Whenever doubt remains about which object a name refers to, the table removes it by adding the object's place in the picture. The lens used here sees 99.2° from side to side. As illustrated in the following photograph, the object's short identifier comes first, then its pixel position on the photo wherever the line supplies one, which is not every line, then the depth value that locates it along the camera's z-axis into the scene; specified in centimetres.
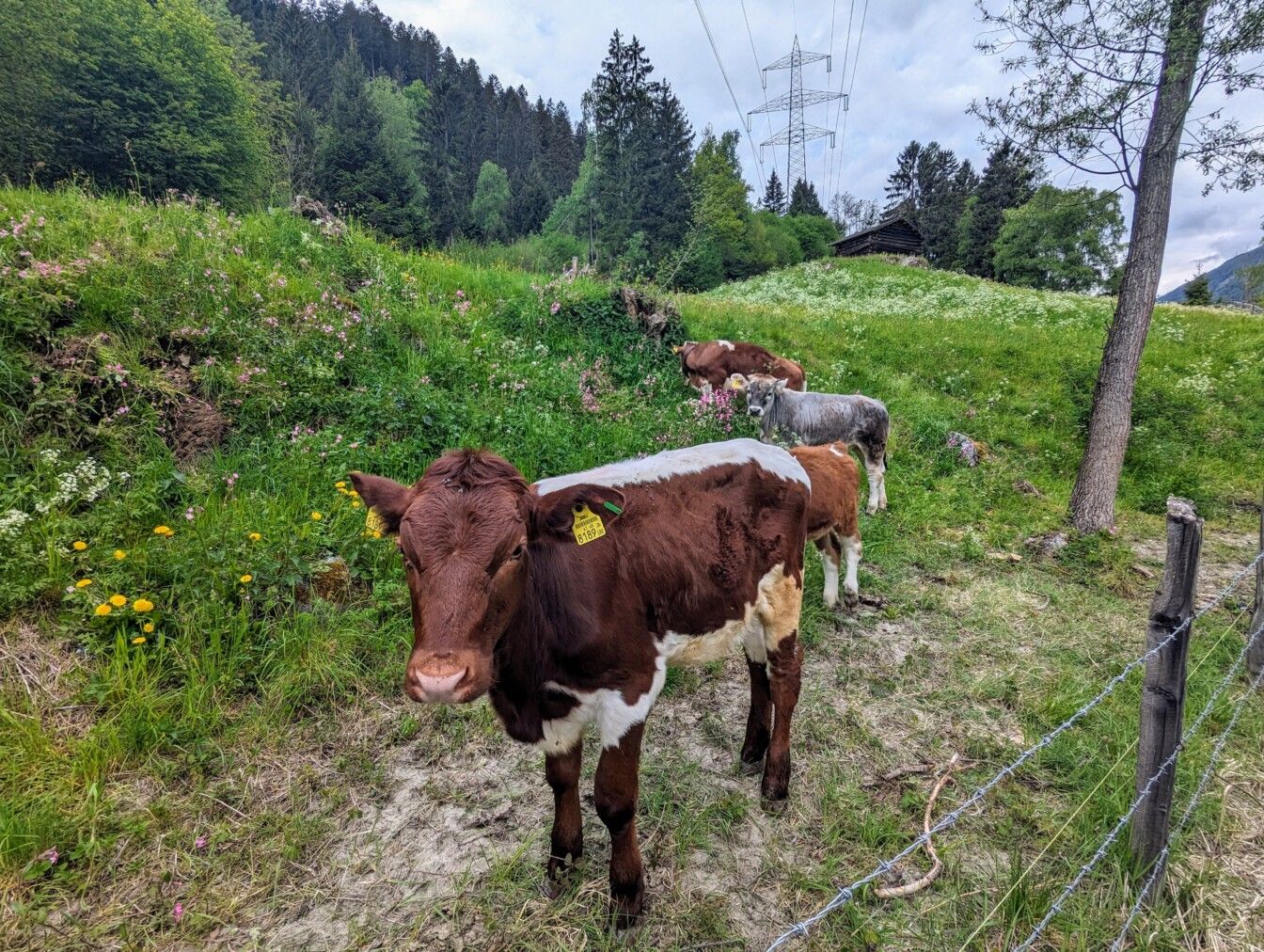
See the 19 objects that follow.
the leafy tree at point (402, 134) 4144
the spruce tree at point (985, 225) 4981
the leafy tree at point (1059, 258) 4162
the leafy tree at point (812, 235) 6381
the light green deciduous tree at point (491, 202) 5116
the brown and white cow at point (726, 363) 1003
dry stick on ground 268
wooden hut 4847
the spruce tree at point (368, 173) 3641
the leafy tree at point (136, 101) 2270
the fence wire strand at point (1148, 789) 218
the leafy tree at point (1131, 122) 599
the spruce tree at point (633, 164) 4478
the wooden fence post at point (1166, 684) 223
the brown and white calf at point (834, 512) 521
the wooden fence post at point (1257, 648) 435
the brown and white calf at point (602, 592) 192
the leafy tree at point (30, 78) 2145
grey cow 814
